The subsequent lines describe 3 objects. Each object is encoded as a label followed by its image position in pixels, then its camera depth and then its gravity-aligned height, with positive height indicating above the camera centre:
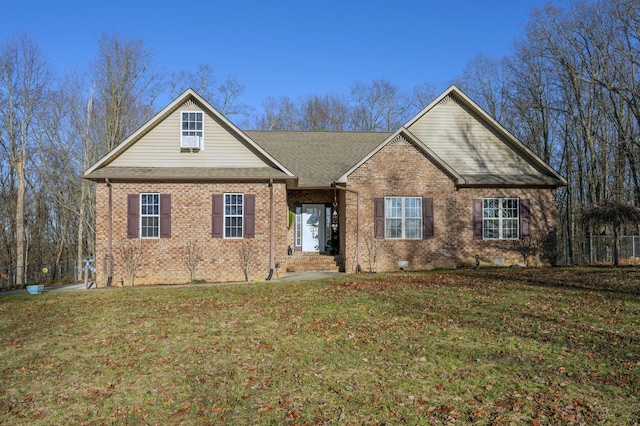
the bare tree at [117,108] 30.17 +7.72
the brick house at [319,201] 16.44 +1.08
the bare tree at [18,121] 28.10 +6.36
